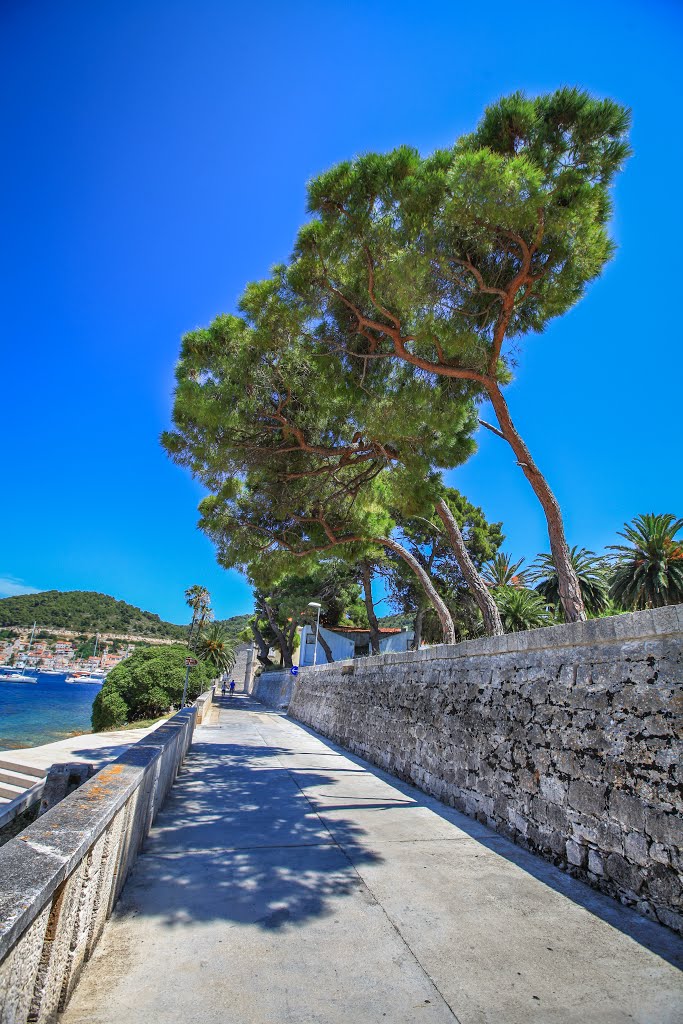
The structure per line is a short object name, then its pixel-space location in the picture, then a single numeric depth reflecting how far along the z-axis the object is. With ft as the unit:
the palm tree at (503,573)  87.51
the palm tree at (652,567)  69.82
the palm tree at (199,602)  131.03
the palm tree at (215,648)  143.23
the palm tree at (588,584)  84.02
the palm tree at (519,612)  70.95
